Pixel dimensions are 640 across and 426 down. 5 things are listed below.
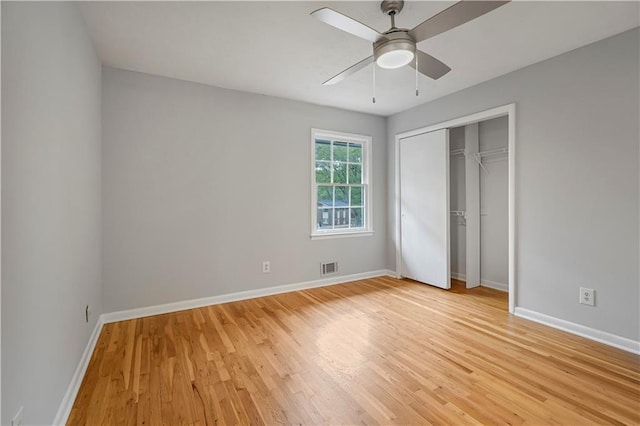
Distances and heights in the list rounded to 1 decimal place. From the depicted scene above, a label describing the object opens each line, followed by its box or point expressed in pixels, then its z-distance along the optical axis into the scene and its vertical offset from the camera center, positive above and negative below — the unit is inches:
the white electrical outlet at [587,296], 97.7 -30.2
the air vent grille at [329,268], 160.4 -32.5
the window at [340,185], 160.7 +14.3
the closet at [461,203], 152.1 +3.2
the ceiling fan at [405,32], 58.4 +40.4
